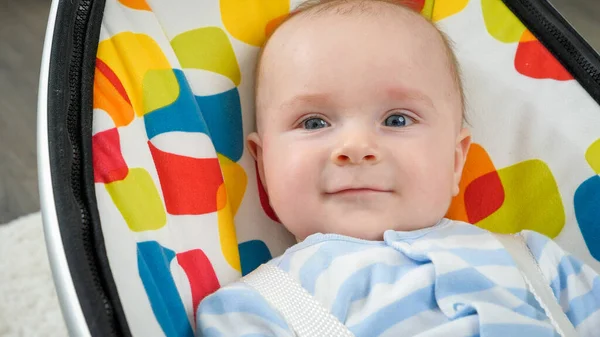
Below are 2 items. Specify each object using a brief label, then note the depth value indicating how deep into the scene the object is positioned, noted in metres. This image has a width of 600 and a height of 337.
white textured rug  1.19
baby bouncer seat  0.68
